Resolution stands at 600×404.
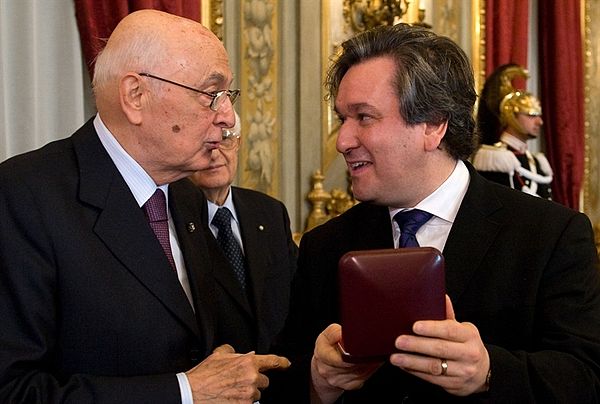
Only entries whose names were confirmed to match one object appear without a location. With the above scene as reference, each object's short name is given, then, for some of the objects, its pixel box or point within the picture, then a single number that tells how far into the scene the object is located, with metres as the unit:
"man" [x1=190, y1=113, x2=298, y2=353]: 2.80
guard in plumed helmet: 5.98
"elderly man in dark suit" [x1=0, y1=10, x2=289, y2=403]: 1.95
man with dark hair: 1.87
